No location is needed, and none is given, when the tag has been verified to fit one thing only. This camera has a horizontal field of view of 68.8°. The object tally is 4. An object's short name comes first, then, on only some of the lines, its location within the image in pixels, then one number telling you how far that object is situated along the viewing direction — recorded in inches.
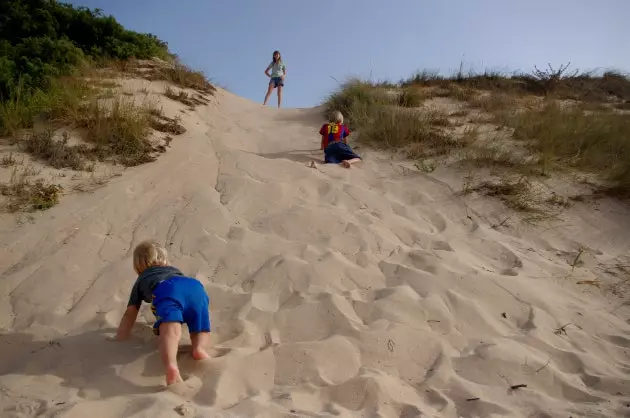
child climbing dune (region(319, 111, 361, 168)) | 241.3
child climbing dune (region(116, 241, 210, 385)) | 98.0
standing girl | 423.2
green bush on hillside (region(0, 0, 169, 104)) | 252.7
